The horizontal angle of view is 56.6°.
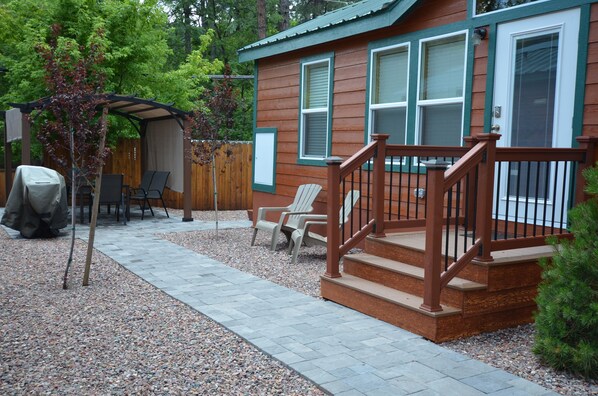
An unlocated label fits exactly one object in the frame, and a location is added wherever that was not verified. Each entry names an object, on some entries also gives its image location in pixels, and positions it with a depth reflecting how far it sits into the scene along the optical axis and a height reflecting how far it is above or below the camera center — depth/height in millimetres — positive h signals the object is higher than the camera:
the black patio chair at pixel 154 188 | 10453 -817
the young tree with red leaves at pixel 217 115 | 7789 +465
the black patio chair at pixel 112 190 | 9352 -761
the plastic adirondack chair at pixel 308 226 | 6172 -886
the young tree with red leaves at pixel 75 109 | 4848 +306
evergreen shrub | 3004 -811
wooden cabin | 3789 +187
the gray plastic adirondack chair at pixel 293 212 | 6895 -797
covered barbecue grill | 7824 -880
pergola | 8961 +415
